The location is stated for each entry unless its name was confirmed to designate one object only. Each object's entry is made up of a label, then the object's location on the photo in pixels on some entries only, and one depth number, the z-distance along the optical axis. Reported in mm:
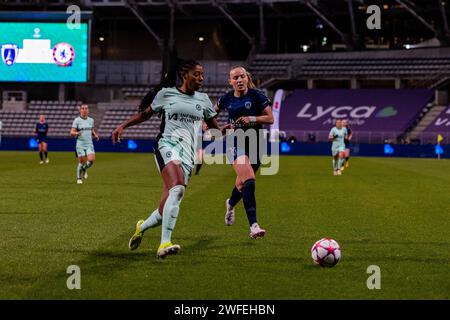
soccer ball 7925
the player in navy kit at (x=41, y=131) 33188
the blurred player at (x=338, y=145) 26797
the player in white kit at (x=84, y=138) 21156
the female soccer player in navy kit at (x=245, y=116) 10596
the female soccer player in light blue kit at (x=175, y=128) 8828
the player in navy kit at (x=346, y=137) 27936
